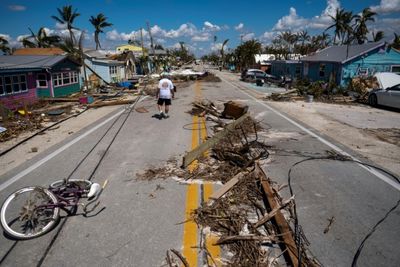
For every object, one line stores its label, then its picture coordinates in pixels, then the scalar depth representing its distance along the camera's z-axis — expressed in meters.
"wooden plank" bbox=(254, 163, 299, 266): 3.57
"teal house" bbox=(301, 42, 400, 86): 27.88
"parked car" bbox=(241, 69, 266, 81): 38.34
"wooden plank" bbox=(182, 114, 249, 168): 6.64
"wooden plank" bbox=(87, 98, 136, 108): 17.10
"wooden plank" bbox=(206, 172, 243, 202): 5.02
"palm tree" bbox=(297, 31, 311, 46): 69.95
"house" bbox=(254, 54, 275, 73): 56.21
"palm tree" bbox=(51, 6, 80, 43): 48.56
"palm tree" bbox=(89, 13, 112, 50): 63.38
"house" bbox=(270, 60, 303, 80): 39.25
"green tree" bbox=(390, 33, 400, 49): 46.95
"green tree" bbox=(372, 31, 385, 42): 58.19
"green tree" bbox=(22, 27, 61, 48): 49.91
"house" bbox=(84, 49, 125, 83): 33.59
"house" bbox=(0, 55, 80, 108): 17.55
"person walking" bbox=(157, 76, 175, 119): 12.01
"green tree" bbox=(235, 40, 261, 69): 66.56
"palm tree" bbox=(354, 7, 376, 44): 43.41
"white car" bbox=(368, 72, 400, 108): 15.84
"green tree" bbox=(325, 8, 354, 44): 39.58
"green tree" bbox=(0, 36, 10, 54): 41.88
